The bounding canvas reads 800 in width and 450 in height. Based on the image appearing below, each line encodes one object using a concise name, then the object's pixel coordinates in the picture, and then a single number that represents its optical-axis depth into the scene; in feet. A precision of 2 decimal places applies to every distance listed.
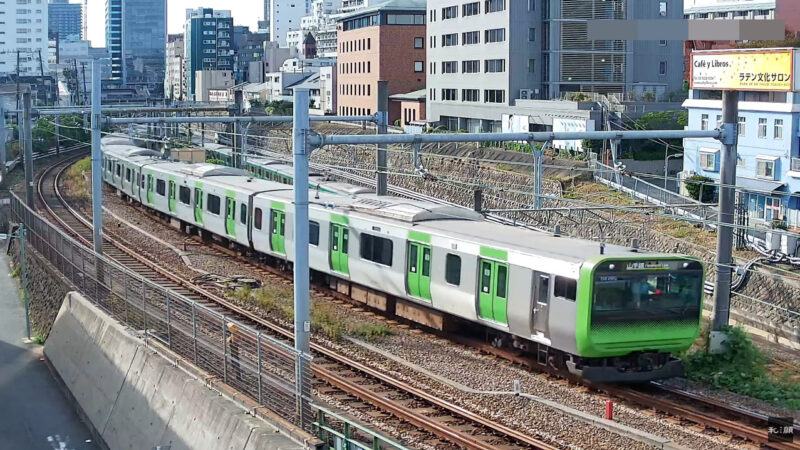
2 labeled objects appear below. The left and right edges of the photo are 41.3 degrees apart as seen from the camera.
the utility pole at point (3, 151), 147.17
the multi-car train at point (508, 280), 43.47
